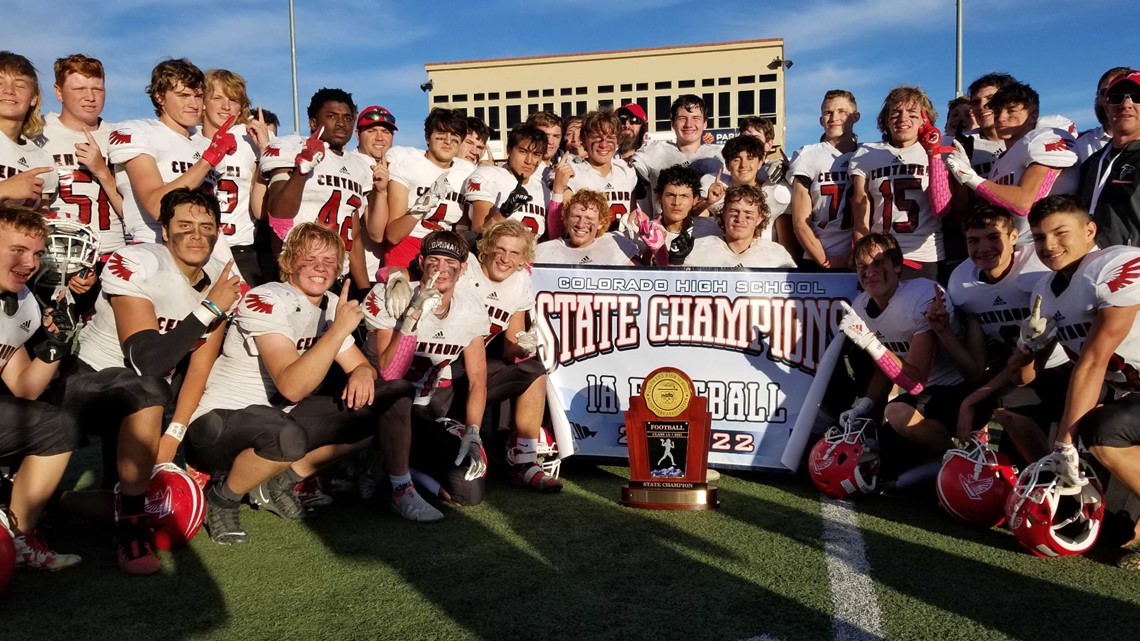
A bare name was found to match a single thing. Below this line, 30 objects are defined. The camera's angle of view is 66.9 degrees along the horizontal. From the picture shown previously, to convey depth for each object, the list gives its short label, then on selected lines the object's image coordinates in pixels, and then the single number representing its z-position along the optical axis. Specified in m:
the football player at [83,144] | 4.65
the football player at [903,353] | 4.50
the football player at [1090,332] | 3.48
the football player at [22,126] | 4.29
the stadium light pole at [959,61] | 15.88
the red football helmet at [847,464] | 4.37
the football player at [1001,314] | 4.10
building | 54.16
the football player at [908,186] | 5.29
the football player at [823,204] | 5.70
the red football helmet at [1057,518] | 3.50
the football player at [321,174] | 5.02
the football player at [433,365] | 4.32
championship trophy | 4.27
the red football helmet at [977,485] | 3.86
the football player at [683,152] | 6.50
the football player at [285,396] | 3.92
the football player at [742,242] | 5.30
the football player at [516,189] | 5.55
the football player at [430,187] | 5.35
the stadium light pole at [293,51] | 19.56
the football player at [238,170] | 5.09
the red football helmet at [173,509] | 3.70
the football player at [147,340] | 3.67
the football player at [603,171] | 5.94
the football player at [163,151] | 4.54
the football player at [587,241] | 5.42
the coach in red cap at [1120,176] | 4.36
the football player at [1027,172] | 4.78
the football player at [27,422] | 3.42
